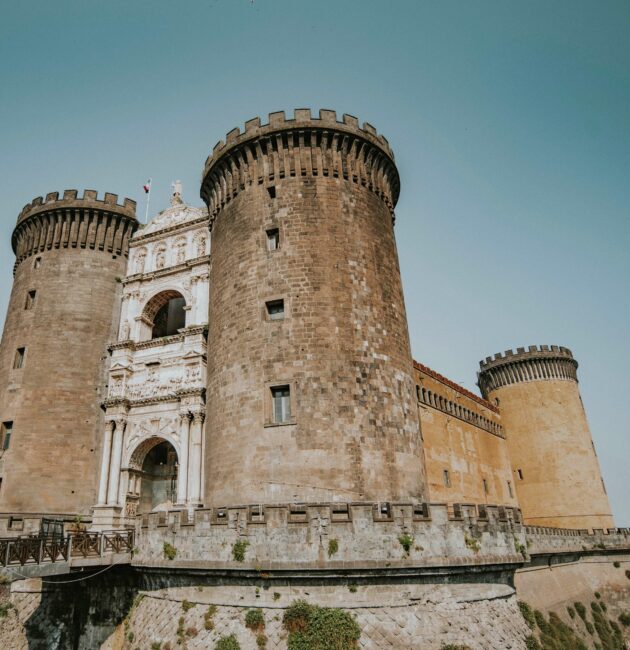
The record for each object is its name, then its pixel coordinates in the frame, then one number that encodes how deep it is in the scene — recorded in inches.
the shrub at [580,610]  938.3
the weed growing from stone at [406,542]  504.1
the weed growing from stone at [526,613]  596.2
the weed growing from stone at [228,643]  483.5
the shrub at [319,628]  463.8
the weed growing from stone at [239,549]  521.0
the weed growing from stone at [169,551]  566.3
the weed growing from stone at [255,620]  490.9
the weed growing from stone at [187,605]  540.1
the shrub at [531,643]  532.0
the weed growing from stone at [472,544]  525.7
